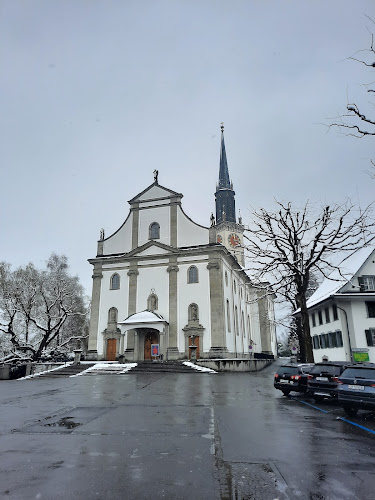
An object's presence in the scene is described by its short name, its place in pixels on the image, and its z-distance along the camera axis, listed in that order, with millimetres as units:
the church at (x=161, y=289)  34250
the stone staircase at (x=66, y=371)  26109
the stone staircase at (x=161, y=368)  27625
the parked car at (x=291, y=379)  14883
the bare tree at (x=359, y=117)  10596
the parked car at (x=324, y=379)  12938
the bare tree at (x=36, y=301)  32844
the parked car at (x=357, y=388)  10024
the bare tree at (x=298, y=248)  19562
